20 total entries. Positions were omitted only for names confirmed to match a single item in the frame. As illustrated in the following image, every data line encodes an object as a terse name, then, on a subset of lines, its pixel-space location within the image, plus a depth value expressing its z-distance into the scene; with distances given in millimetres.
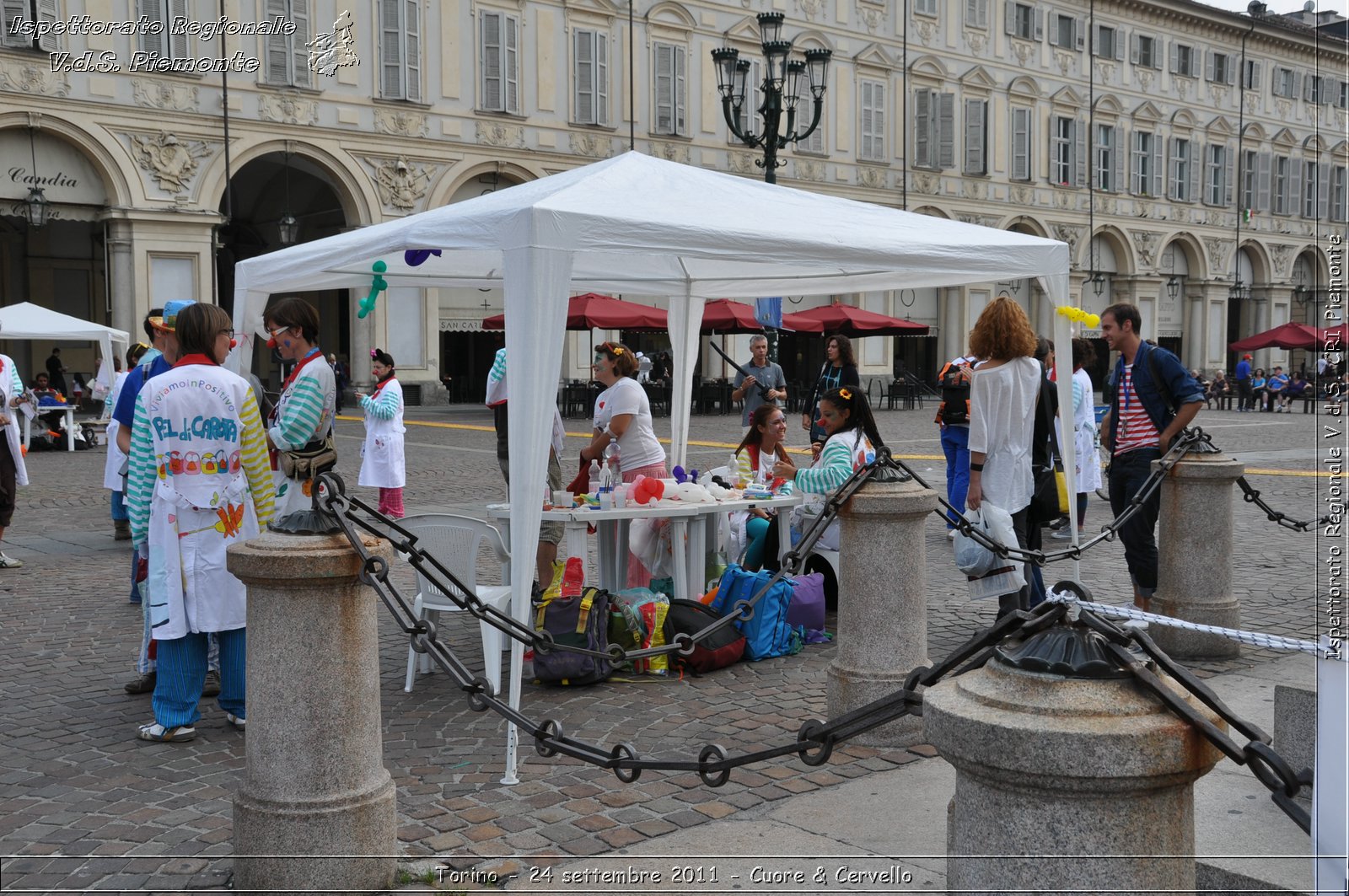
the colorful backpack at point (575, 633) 5844
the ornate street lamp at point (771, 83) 14867
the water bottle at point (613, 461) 7531
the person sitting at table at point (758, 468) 7488
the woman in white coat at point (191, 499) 4930
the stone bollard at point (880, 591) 5043
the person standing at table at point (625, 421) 7441
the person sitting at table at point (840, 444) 6793
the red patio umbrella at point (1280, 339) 31969
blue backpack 6367
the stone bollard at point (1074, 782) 2127
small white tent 18828
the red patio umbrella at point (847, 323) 25469
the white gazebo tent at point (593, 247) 4812
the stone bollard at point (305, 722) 3480
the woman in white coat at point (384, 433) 10203
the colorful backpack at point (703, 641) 6105
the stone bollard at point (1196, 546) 6445
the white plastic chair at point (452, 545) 5938
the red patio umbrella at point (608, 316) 21641
